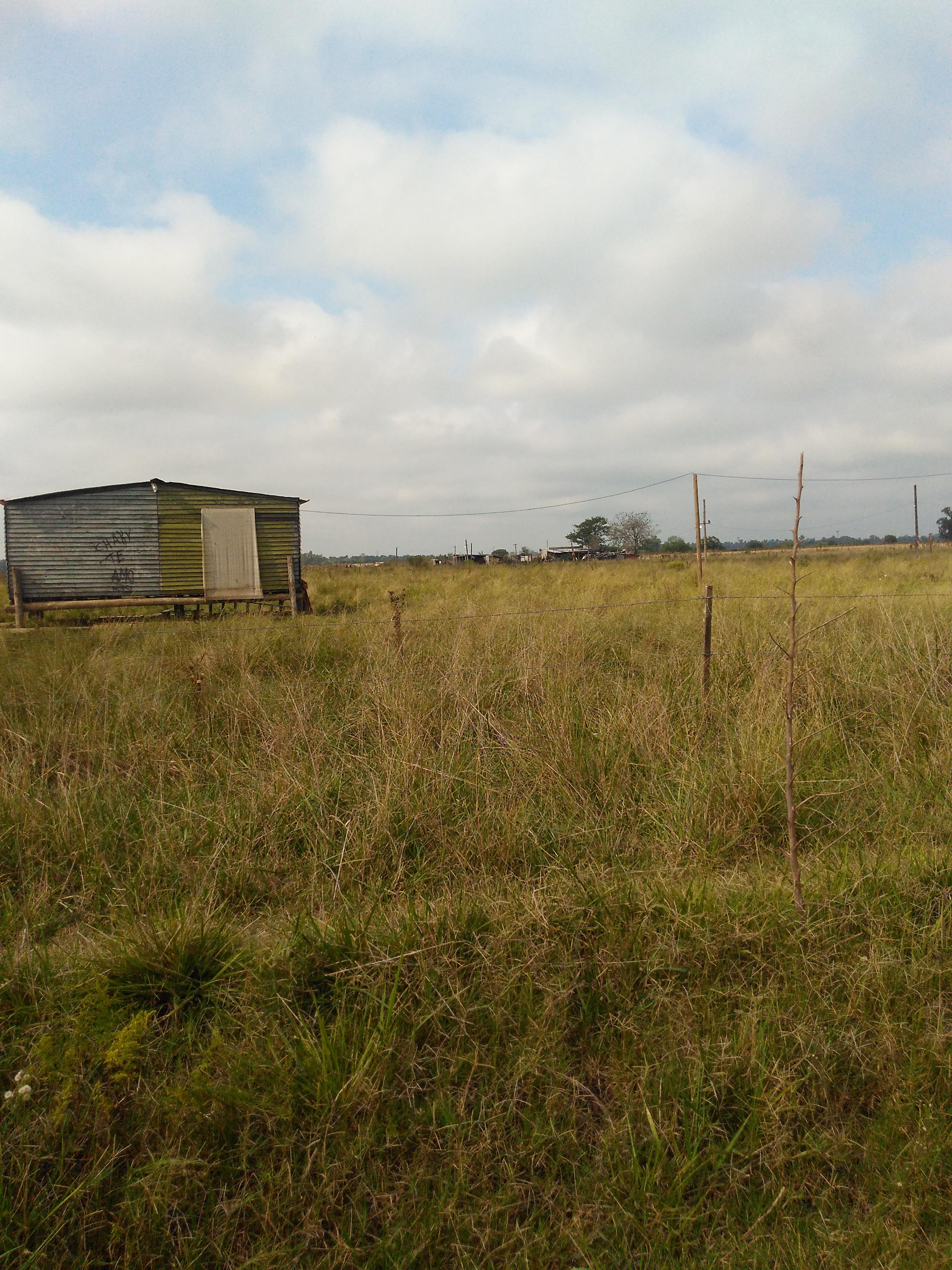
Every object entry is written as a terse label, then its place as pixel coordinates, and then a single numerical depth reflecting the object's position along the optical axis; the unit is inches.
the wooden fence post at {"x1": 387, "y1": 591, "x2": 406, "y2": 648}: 244.4
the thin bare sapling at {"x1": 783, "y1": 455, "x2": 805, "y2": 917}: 111.0
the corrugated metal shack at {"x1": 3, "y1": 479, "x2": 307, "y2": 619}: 621.0
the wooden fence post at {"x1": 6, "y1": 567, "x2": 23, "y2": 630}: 593.0
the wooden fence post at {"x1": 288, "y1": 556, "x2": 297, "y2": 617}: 602.9
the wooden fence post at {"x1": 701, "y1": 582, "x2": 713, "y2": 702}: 217.2
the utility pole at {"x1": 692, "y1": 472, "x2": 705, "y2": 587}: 751.2
